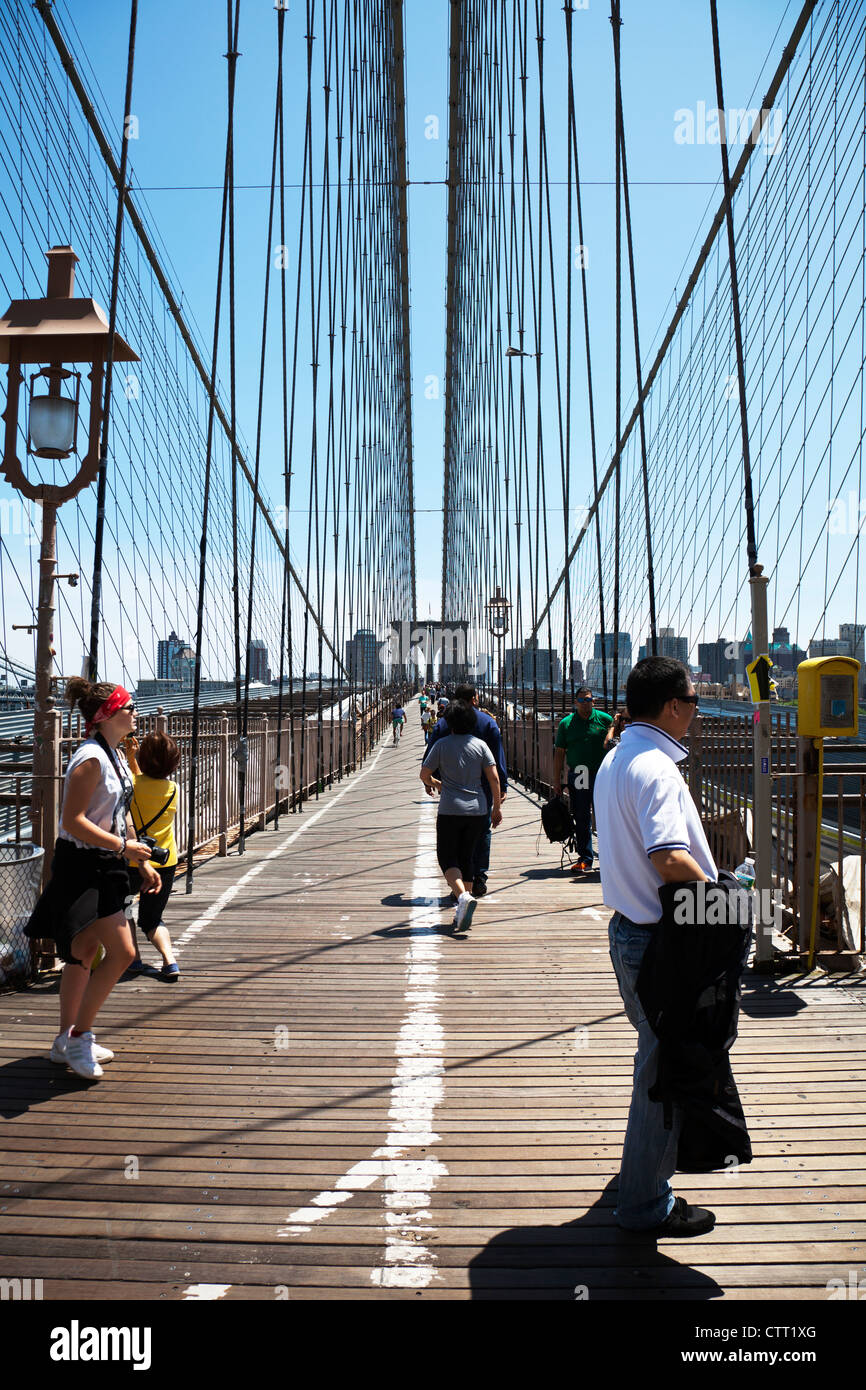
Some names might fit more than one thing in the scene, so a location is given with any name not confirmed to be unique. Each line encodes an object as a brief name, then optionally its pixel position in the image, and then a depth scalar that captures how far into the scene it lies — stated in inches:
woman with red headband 122.3
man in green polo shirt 268.7
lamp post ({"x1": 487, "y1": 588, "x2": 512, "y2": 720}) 858.4
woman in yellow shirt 167.8
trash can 162.6
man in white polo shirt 83.6
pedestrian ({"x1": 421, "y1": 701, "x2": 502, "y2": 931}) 217.3
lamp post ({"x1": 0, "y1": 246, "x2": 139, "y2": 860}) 196.1
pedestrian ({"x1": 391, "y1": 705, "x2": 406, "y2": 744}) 1109.9
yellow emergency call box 165.8
